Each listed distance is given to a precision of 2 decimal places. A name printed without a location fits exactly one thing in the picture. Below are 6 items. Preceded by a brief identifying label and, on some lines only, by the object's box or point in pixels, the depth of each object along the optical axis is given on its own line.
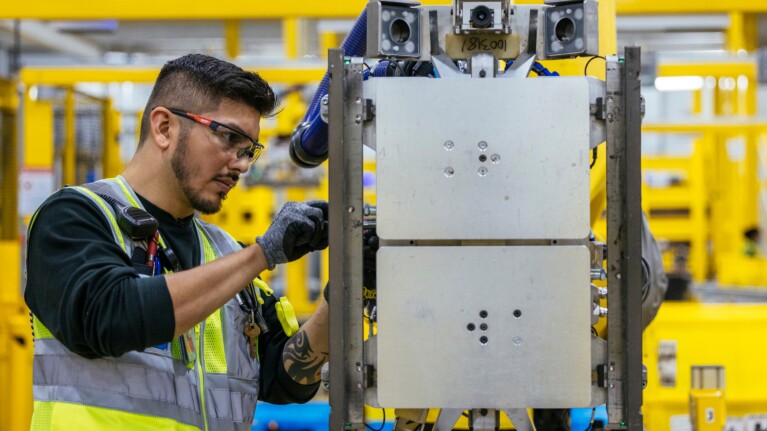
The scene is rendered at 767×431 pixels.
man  2.06
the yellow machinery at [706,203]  12.34
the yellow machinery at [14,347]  6.69
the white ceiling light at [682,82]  18.21
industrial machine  1.98
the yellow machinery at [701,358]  4.73
